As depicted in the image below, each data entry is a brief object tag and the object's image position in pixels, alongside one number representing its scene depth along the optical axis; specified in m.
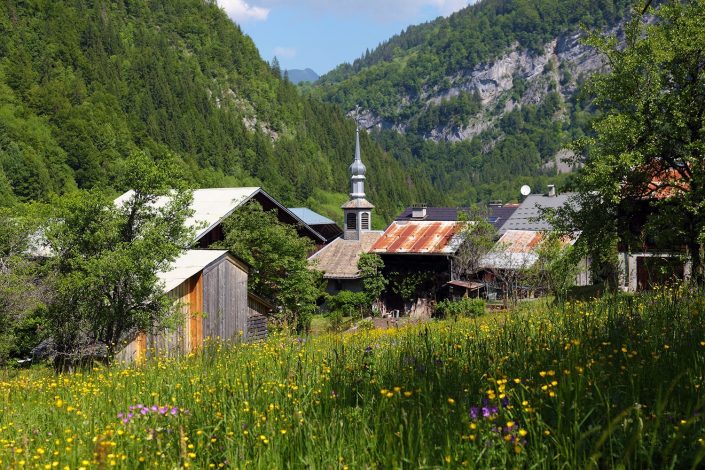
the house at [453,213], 65.06
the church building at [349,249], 54.00
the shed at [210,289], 25.39
